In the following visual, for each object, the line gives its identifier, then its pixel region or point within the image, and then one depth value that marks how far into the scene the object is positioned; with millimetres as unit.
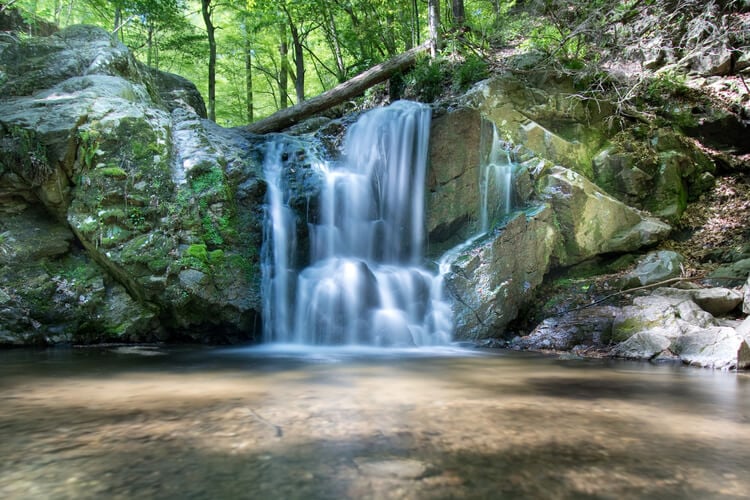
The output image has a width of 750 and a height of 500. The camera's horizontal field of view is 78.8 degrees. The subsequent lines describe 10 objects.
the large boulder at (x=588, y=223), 8258
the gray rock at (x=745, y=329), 5490
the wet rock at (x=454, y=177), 8914
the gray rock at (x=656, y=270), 7316
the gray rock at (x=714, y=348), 5246
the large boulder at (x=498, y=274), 7402
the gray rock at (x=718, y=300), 6340
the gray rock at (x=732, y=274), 6754
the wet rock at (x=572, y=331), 6746
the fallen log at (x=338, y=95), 11186
